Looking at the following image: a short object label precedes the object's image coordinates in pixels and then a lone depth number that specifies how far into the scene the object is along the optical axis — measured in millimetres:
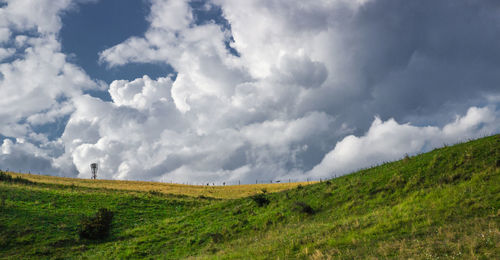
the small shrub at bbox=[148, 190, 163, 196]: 63862
